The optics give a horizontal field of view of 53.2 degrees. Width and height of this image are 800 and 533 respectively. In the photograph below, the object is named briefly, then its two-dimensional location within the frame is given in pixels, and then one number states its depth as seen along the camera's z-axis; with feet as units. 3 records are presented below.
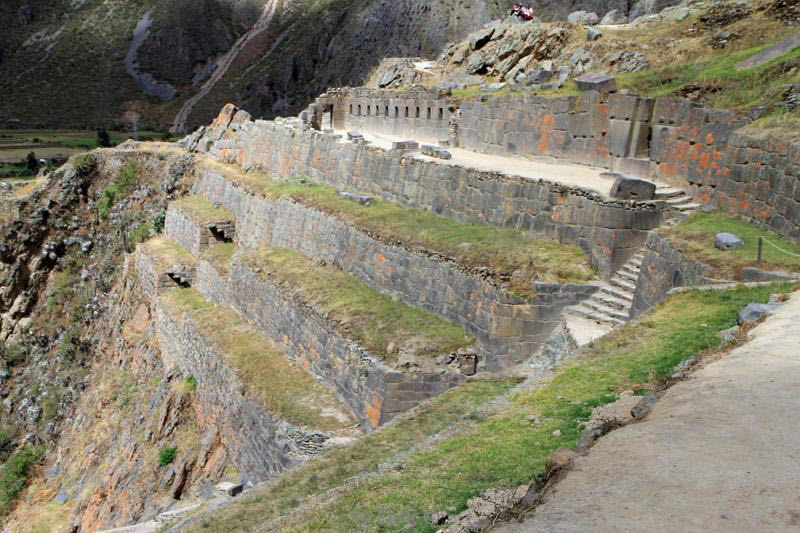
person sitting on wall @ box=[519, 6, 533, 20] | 114.11
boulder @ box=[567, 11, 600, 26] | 101.33
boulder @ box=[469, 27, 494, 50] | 110.52
